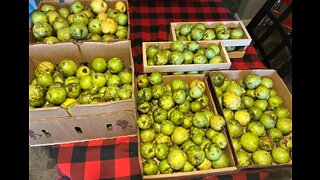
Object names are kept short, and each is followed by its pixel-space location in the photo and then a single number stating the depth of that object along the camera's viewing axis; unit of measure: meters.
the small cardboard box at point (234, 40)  1.78
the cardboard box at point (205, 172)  1.15
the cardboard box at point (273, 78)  1.52
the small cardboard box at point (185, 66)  1.54
